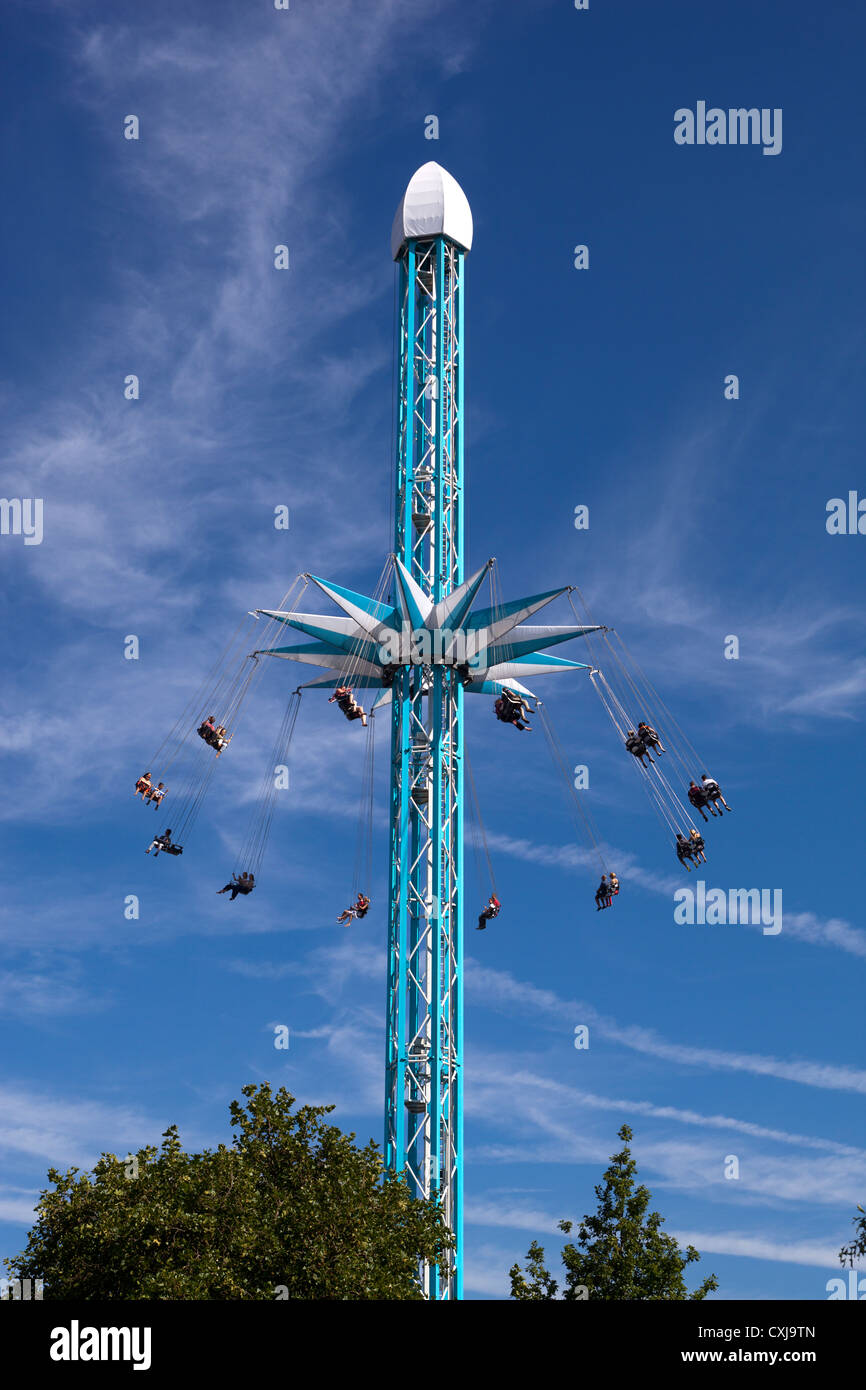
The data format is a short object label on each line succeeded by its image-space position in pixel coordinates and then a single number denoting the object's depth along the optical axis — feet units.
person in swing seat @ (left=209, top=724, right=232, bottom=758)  179.32
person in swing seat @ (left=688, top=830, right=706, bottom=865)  172.65
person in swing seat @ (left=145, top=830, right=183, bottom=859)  179.42
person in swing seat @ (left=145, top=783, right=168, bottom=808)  175.84
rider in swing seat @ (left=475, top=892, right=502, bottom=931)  190.19
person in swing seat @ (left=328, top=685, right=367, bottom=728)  180.65
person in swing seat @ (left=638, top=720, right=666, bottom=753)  172.96
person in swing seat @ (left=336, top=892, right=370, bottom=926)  185.68
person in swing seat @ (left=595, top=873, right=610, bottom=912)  177.58
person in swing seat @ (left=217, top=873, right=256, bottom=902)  177.27
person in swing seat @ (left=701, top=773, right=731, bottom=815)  165.37
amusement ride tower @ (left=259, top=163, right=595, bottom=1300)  176.76
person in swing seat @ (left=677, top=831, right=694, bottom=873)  172.86
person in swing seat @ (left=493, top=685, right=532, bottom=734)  181.78
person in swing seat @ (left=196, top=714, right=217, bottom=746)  179.11
